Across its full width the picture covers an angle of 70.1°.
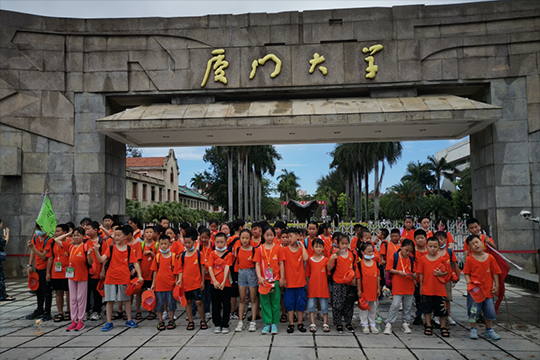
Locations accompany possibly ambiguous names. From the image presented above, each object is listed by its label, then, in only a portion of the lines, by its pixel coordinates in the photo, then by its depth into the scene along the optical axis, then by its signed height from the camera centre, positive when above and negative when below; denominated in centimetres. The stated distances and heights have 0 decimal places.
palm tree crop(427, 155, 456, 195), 5244 +406
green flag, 714 -30
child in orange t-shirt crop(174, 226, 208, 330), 601 -113
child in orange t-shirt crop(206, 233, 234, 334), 586 -123
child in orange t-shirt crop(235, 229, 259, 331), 600 -110
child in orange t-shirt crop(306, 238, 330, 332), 591 -126
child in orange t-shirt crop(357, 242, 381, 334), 579 -132
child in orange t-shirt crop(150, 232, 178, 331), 614 -126
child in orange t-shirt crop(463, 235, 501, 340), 545 -119
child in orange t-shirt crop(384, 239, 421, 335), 584 -126
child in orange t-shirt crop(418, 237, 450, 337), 564 -131
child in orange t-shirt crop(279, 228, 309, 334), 591 -123
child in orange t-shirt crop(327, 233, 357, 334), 588 -125
